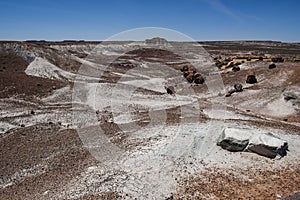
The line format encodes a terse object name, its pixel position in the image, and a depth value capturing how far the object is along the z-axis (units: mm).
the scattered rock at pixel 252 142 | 15523
